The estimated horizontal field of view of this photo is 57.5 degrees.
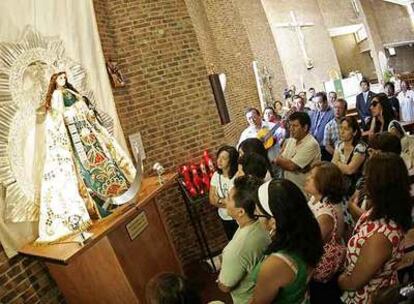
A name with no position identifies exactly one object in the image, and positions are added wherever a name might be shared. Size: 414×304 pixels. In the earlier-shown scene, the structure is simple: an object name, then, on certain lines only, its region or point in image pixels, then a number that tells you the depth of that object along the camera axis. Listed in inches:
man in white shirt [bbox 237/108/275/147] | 211.6
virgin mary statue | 97.6
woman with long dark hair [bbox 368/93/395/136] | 197.8
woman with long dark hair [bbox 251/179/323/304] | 66.8
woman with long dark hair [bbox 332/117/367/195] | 141.0
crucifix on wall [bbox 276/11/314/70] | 586.3
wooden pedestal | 95.7
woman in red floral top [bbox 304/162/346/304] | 85.3
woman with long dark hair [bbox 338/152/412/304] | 71.4
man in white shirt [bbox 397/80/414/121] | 276.1
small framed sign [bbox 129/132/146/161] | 176.4
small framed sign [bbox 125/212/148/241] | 107.9
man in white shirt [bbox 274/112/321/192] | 147.1
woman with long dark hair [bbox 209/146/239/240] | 138.9
